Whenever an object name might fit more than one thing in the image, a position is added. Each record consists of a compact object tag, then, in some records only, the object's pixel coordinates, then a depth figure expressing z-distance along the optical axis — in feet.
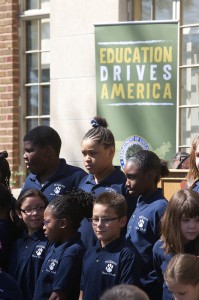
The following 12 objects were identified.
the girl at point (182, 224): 20.78
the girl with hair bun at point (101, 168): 24.78
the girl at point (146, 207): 22.77
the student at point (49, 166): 26.06
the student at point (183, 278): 18.45
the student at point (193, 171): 22.85
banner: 35.32
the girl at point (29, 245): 25.01
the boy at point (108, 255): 21.89
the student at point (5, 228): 26.01
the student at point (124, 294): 14.23
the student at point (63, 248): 23.19
